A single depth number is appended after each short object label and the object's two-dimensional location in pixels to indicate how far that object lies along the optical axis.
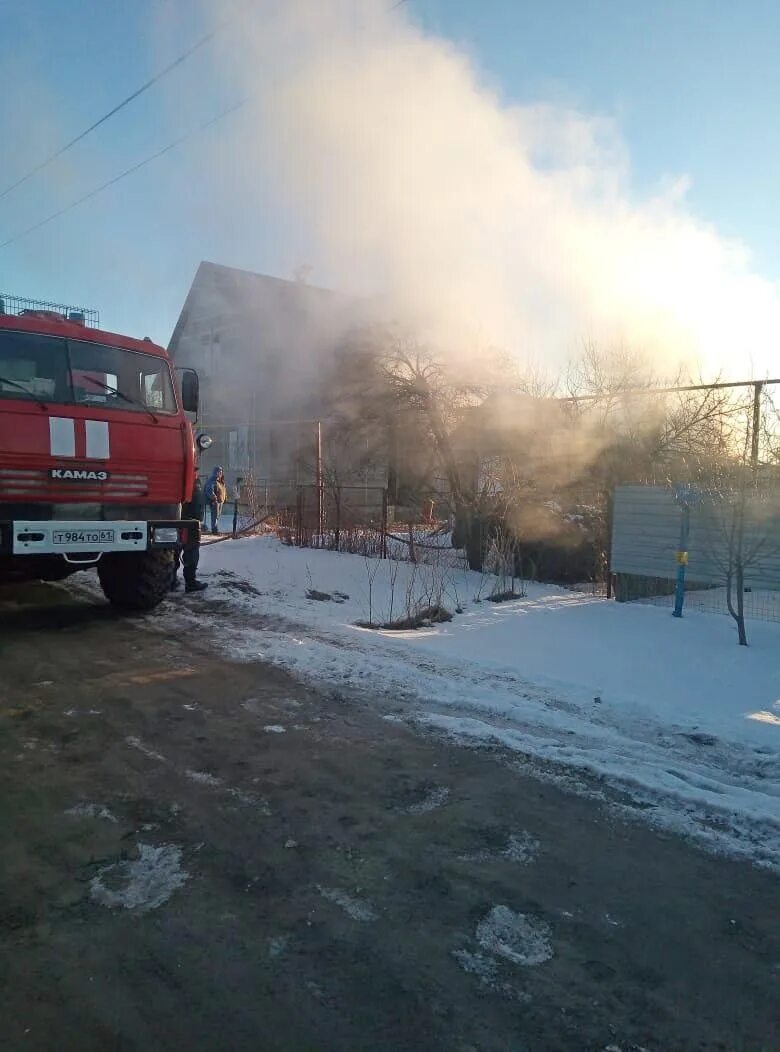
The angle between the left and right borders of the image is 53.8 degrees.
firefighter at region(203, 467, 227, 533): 12.73
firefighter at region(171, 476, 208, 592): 6.46
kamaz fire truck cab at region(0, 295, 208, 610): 5.03
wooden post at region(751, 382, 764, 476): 6.05
